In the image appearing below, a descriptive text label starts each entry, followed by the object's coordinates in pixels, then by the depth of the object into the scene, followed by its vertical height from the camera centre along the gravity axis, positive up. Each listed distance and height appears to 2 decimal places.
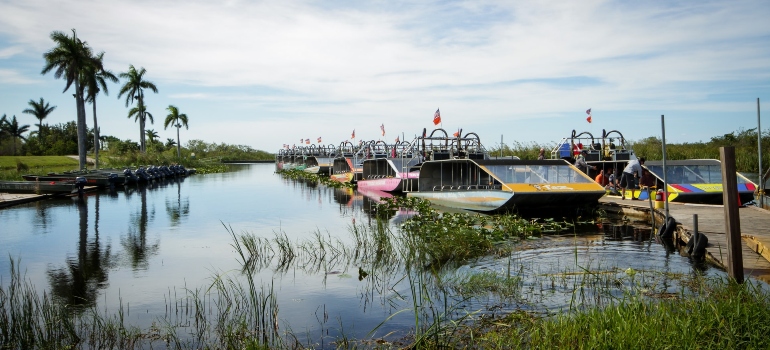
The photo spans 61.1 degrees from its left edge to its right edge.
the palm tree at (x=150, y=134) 96.31 +6.13
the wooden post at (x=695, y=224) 12.68 -1.38
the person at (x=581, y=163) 26.52 -0.20
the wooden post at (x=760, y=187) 19.16 -1.10
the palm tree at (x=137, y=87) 76.94 +10.61
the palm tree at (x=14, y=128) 100.25 +8.13
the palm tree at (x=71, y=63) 50.75 +9.08
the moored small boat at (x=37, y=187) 32.16 -0.35
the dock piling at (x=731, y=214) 9.14 -0.86
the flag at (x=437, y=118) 29.19 +2.05
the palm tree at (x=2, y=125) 96.99 +8.53
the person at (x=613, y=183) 26.03 -1.06
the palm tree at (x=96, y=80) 52.53 +8.09
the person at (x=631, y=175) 23.17 -0.68
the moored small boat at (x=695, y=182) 22.22 -0.99
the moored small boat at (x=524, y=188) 20.77 -0.90
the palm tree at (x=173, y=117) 90.50 +7.99
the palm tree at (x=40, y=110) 100.88 +10.89
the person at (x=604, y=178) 27.16 -0.85
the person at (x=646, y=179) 23.99 -0.87
